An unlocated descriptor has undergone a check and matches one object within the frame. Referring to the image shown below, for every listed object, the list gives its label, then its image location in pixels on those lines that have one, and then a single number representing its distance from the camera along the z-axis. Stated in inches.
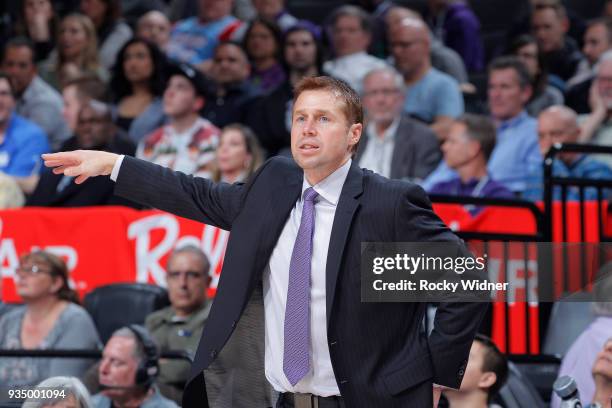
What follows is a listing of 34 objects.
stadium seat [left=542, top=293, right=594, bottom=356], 536.4
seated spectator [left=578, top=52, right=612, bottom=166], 699.4
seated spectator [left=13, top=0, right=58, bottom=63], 966.4
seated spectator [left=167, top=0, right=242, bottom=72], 924.6
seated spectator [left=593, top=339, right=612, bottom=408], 426.9
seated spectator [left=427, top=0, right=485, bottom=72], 931.3
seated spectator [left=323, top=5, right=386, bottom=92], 840.9
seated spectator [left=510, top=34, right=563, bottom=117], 789.2
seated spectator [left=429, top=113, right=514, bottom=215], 641.0
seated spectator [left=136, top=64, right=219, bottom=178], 740.0
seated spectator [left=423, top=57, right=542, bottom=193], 683.6
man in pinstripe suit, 297.0
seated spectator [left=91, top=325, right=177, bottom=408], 484.7
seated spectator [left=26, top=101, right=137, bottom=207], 710.5
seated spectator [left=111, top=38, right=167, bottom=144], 822.5
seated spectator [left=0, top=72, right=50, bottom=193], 769.6
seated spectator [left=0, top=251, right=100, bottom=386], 589.3
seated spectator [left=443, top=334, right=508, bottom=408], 450.0
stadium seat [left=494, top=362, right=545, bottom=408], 474.1
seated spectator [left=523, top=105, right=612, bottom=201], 633.0
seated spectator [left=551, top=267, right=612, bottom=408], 473.1
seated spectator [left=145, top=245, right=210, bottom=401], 583.2
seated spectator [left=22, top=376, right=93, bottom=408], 337.7
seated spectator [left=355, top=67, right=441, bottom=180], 705.0
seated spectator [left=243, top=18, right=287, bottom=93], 868.6
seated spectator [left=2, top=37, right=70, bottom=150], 834.8
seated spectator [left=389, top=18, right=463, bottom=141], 792.9
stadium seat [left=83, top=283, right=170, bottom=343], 609.6
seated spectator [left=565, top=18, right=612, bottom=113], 804.0
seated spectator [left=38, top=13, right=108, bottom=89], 901.8
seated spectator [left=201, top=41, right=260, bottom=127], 820.6
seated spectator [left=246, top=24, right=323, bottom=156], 792.9
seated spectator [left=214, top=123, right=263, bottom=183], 692.1
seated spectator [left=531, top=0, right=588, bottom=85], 887.7
